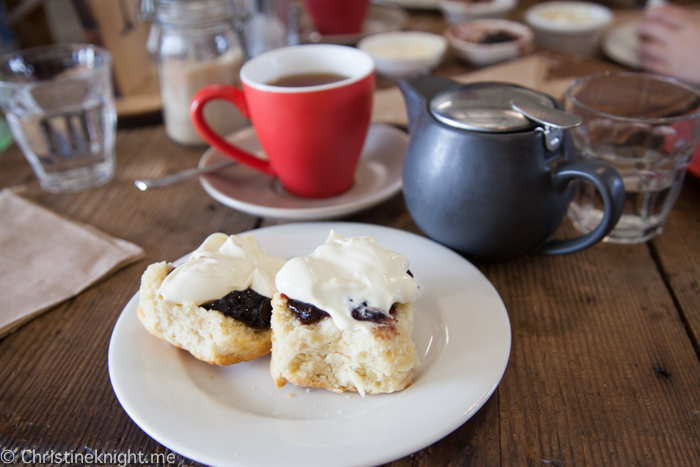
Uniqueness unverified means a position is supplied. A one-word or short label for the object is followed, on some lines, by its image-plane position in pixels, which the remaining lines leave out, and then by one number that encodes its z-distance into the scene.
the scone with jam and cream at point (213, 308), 0.63
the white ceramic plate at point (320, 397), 0.51
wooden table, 0.57
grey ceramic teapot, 0.69
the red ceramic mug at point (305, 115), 0.89
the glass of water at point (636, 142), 0.85
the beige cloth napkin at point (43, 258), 0.80
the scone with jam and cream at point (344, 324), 0.59
